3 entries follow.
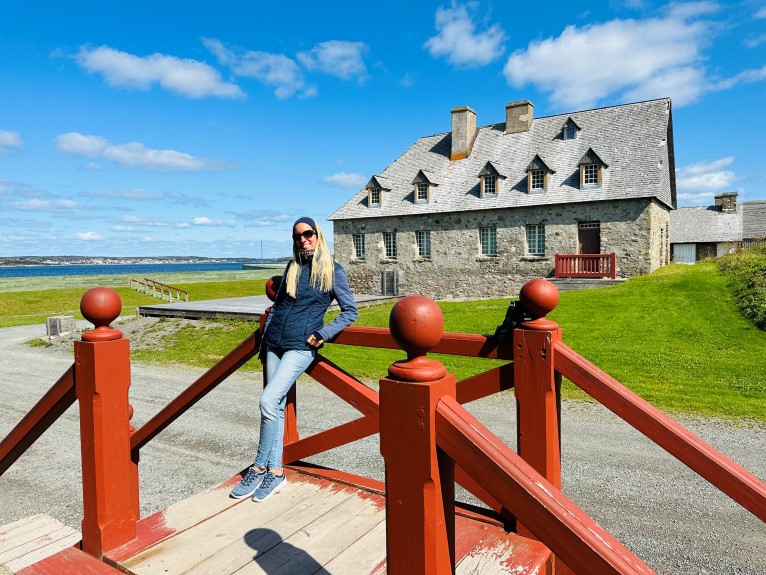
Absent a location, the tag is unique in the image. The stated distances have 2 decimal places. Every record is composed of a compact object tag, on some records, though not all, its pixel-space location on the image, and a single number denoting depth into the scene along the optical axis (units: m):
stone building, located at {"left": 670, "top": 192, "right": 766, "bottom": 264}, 36.03
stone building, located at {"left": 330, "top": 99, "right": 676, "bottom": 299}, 21.70
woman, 3.12
